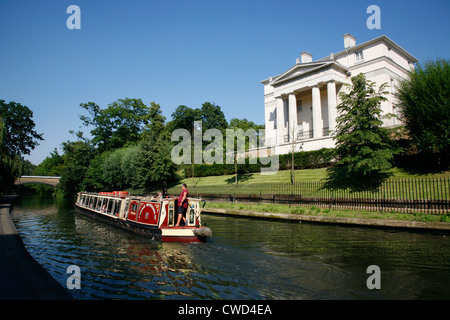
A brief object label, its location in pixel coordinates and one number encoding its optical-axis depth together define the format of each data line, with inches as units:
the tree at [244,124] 2236.5
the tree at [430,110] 687.7
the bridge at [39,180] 2405.3
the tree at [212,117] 2591.0
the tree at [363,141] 731.4
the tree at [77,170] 1979.6
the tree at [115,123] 2436.0
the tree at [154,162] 1443.2
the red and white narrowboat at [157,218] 454.6
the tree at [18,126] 2097.7
